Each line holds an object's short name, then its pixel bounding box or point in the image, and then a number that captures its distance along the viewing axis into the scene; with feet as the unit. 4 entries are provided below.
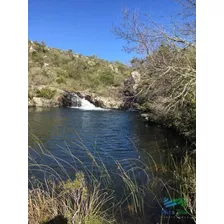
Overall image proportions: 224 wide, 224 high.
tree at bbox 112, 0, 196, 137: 15.08
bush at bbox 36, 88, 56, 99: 76.28
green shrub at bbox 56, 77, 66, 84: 97.50
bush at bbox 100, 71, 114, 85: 100.90
